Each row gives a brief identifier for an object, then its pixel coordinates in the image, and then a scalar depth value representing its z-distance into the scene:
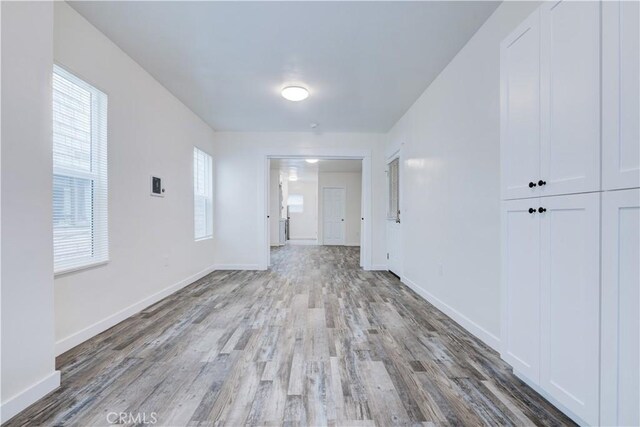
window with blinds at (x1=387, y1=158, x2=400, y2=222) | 4.55
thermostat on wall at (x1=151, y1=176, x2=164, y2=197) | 3.12
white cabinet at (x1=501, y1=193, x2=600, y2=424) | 1.19
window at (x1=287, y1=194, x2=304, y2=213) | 12.27
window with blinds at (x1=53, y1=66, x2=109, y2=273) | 2.04
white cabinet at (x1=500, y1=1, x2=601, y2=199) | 1.19
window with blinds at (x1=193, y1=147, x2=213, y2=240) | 4.47
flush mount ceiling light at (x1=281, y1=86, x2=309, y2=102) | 3.28
